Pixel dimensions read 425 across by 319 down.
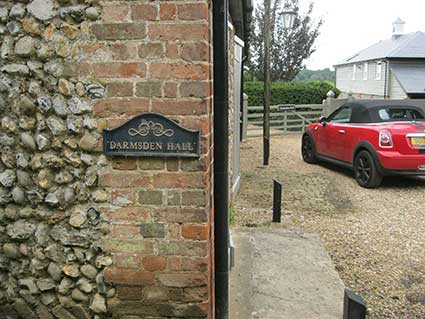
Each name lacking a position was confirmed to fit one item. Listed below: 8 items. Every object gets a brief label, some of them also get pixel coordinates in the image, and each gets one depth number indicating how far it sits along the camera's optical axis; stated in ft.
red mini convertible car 24.86
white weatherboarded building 72.33
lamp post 35.27
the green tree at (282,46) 83.20
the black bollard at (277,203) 18.89
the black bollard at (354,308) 8.94
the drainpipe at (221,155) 8.36
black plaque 7.68
